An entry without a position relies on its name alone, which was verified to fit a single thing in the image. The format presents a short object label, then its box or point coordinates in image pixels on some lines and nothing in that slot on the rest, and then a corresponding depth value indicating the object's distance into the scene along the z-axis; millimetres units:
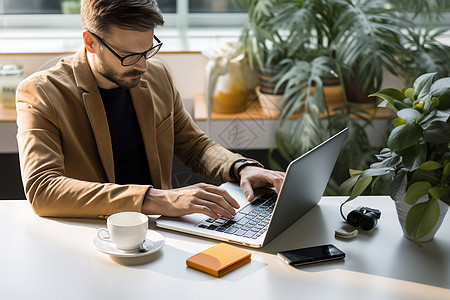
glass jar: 2955
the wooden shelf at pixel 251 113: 2947
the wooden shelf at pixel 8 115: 2846
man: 1462
